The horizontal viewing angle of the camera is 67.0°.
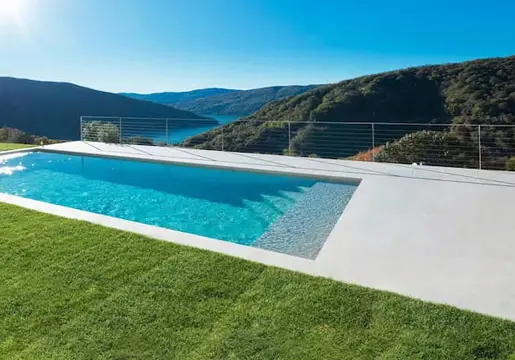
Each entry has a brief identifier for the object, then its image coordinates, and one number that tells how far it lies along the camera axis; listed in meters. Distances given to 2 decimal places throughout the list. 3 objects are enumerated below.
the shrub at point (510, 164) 7.98
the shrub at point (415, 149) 8.86
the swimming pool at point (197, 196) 4.59
